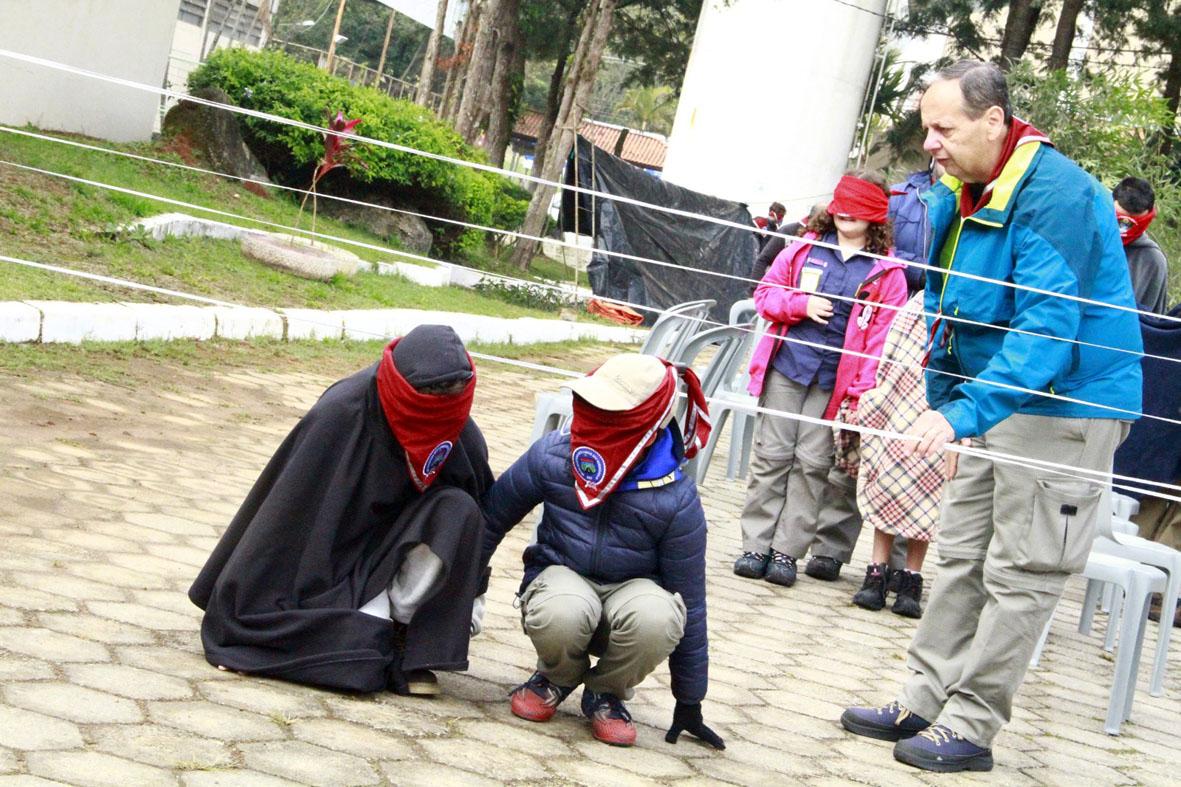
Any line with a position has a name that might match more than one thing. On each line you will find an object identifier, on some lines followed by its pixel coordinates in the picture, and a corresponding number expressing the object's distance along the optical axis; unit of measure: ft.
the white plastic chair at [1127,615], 15.65
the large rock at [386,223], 53.21
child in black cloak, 11.81
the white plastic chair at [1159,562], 17.25
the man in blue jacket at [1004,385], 11.78
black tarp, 57.72
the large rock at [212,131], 44.16
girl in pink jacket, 19.54
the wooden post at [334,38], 101.38
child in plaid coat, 19.10
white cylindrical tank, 77.00
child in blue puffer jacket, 11.73
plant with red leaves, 43.29
